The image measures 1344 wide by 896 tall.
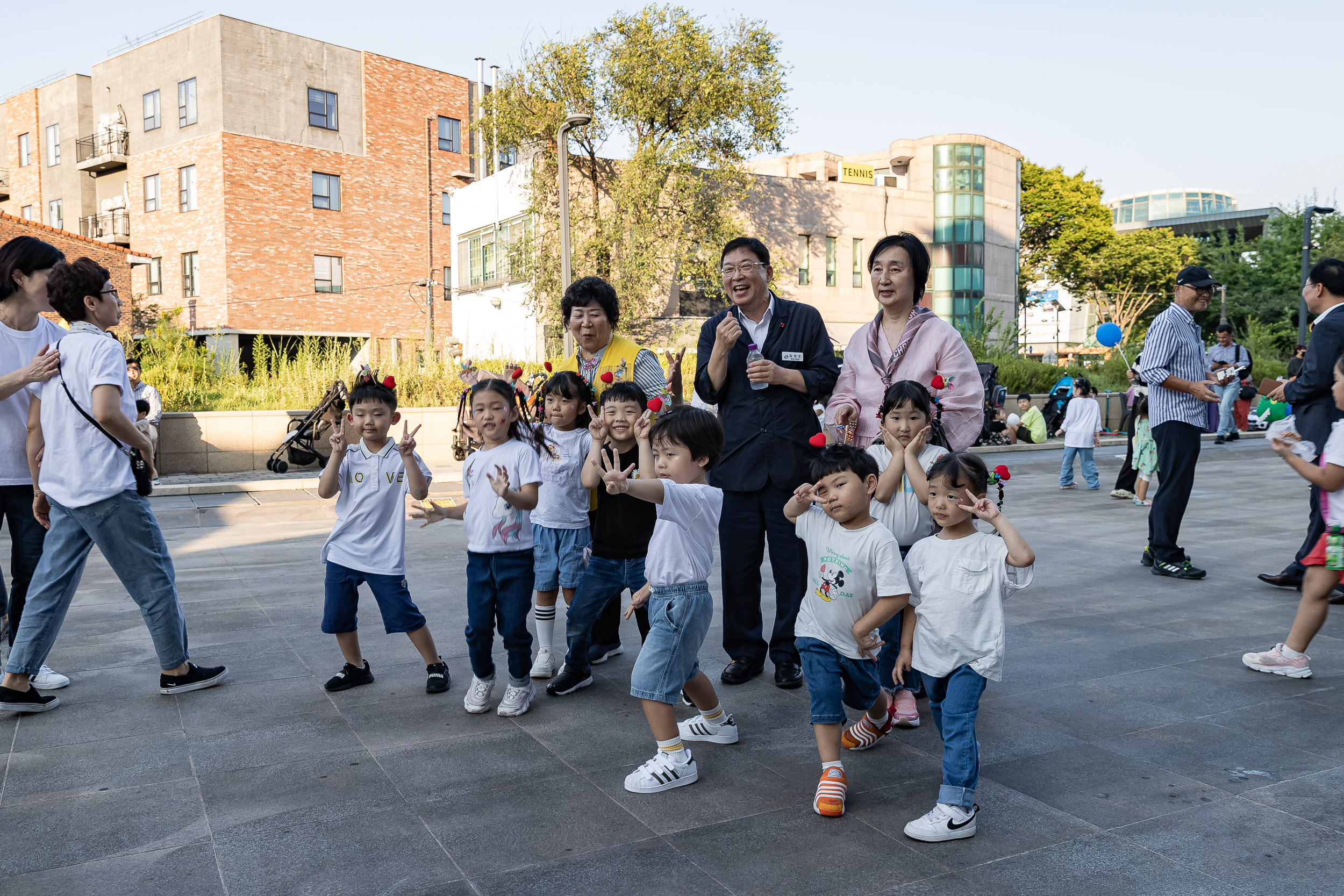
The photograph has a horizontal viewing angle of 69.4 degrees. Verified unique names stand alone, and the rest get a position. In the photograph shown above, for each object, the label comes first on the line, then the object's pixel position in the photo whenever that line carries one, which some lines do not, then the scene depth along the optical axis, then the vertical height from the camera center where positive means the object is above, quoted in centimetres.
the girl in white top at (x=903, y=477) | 362 -38
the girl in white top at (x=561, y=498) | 453 -57
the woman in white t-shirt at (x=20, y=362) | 442 +8
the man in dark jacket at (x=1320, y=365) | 578 +4
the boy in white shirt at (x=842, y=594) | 319 -73
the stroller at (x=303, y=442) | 1277 -97
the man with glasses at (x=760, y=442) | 451 -31
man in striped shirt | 669 -11
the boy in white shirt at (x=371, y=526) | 438 -68
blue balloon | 1975 +78
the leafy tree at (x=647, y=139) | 2595 +667
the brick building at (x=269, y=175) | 3306 +746
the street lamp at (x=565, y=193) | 1652 +329
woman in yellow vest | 460 +14
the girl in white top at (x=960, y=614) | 298 -77
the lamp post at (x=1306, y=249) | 2445 +342
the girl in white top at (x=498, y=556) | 415 -77
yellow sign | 3728 +774
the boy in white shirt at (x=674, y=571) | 338 -71
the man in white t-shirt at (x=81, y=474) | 414 -41
